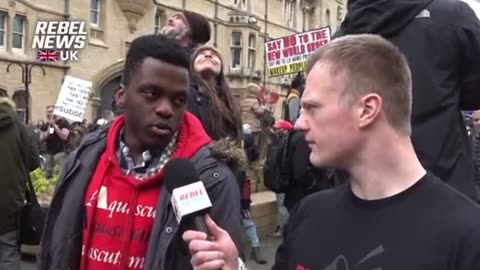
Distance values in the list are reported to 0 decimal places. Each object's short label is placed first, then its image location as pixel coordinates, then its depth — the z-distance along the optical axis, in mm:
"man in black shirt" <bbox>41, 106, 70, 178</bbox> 14742
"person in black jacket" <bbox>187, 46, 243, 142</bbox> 3596
